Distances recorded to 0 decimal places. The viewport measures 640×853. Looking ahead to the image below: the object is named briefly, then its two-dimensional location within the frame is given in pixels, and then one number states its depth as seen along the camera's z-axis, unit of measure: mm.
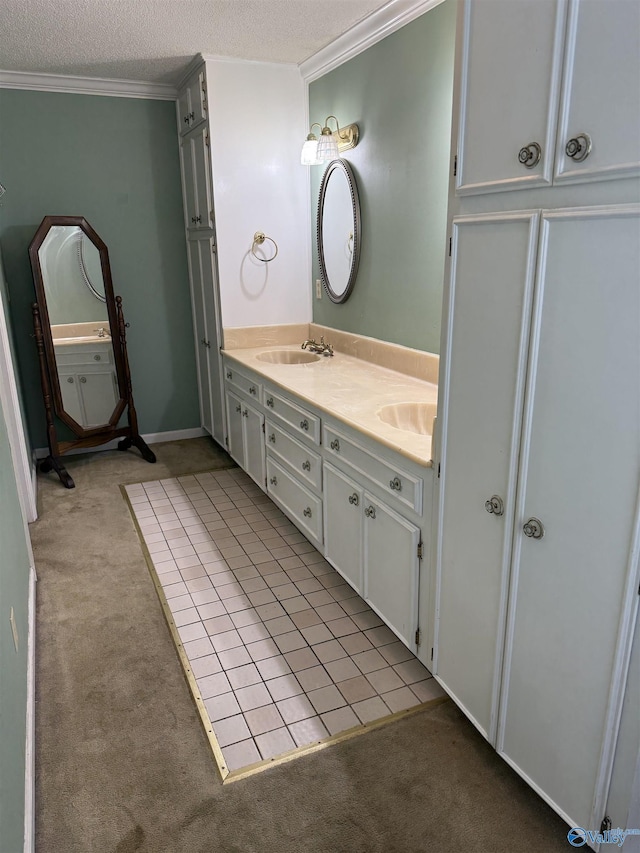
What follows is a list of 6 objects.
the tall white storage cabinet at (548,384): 1177
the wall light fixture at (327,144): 3104
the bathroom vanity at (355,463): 2006
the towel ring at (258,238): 3736
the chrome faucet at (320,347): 3564
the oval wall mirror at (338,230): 3229
